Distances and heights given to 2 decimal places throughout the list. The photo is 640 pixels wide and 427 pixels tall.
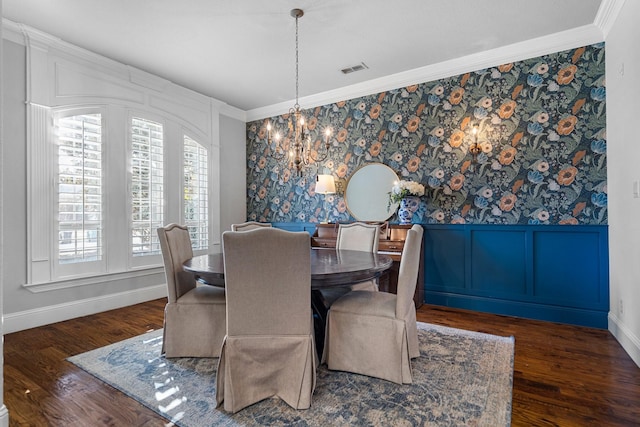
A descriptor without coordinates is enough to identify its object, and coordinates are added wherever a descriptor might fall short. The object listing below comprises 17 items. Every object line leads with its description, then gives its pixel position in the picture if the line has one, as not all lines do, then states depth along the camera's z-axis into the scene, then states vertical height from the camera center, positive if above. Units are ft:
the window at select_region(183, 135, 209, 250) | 15.08 +0.97
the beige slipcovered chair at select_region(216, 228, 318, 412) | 5.66 -1.96
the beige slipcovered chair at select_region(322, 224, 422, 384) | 6.63 -2.49
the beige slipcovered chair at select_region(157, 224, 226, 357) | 7.86 -2.56
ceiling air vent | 12.54 +5.62
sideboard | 11.79 -1.46
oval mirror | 13.67 +0.86
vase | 12.67 +0.16
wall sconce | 11.68 +2.34
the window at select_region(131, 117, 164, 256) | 12.98 +1.16
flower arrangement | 12.12 +0.85
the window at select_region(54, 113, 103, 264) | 10.92 +0.89
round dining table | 6.53 -1.19
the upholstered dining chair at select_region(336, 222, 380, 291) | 10.29 -0.82
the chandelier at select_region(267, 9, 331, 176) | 15.59 +3.34
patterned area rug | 5.59 -3.50
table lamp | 13.93 +1.21
